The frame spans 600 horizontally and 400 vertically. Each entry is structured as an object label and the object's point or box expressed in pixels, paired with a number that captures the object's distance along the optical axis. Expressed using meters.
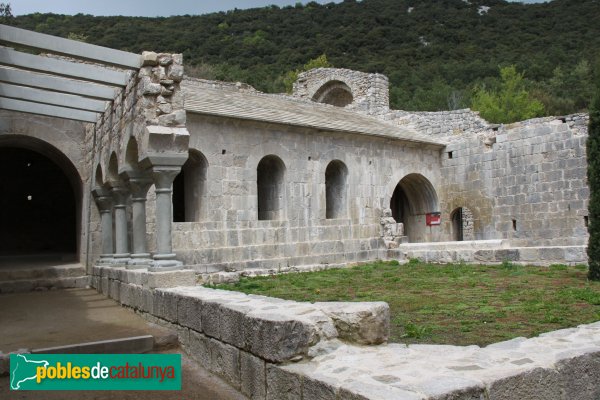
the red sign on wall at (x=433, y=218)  18.37
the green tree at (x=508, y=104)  33.69
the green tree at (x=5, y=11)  40.12
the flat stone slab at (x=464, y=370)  2.85
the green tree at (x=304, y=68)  39.70
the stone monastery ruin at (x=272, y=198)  3.81
